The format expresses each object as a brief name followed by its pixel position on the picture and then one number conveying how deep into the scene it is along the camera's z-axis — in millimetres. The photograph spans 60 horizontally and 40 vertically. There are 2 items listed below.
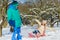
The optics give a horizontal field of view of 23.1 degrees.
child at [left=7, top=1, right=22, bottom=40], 4172
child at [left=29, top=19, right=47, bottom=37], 6767
